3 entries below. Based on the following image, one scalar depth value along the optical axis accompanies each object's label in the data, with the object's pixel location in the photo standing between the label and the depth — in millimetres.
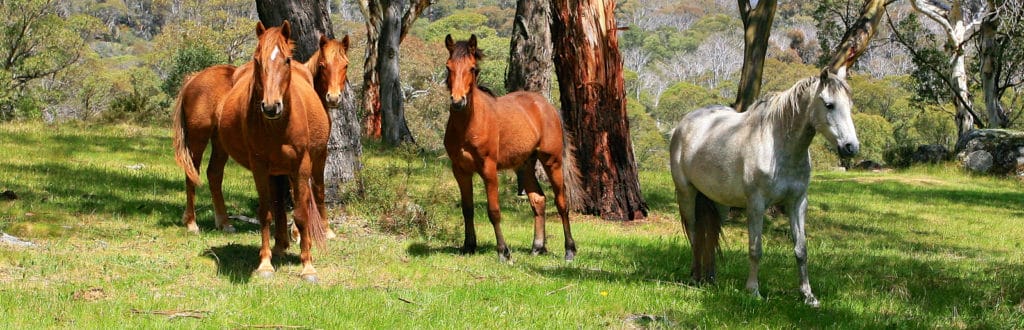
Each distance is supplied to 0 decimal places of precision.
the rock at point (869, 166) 30125
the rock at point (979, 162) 25234
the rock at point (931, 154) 27375
